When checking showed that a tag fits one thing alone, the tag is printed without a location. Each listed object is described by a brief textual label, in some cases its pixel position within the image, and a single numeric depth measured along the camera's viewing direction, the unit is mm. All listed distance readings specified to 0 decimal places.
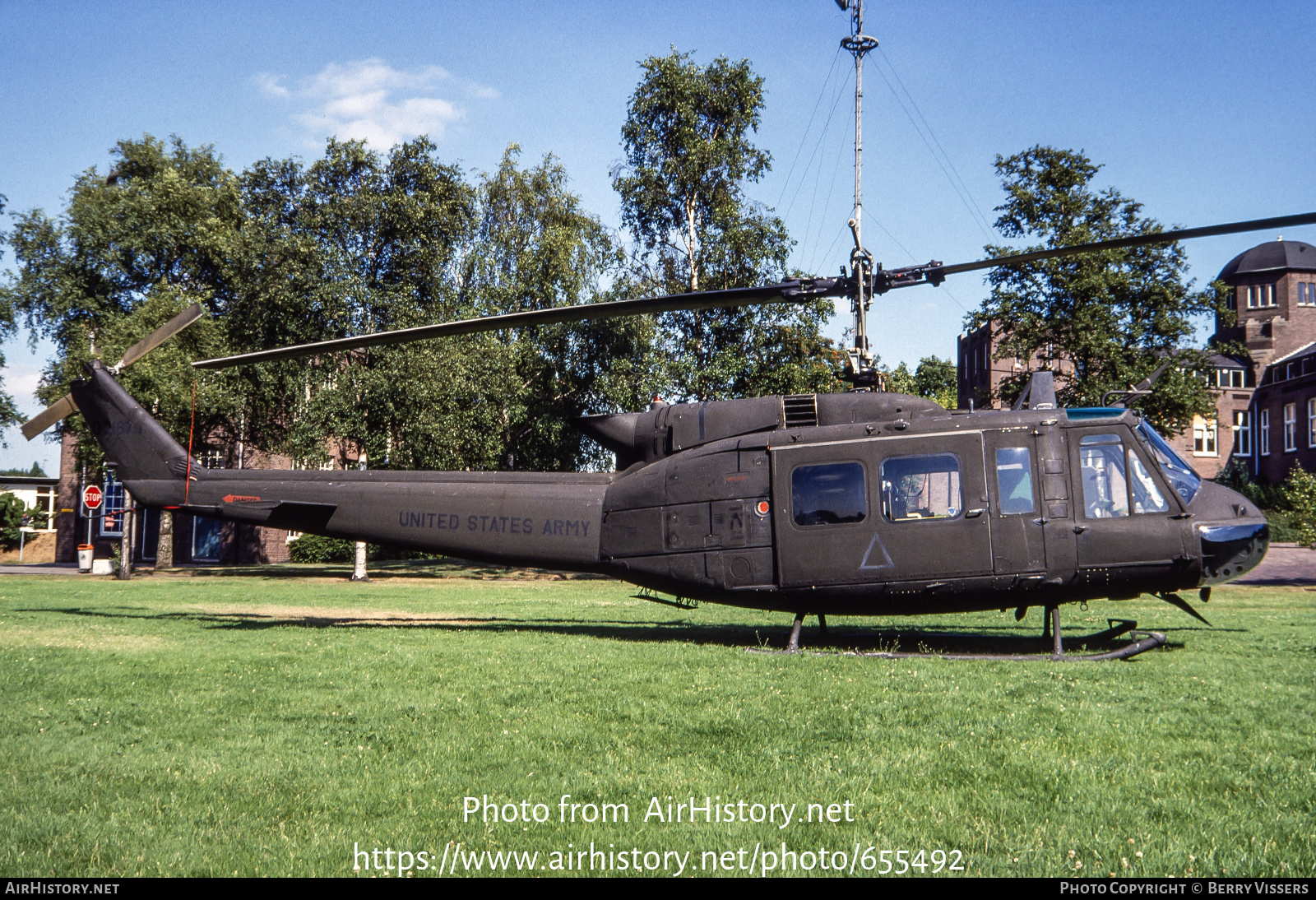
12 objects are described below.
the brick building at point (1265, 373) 60375
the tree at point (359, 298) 29547
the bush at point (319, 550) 44094
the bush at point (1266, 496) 47469
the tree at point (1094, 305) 31016
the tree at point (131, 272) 32781
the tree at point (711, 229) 31312
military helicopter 10008
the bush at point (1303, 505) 27656
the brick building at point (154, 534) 44469
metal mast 10195
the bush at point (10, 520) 50125
